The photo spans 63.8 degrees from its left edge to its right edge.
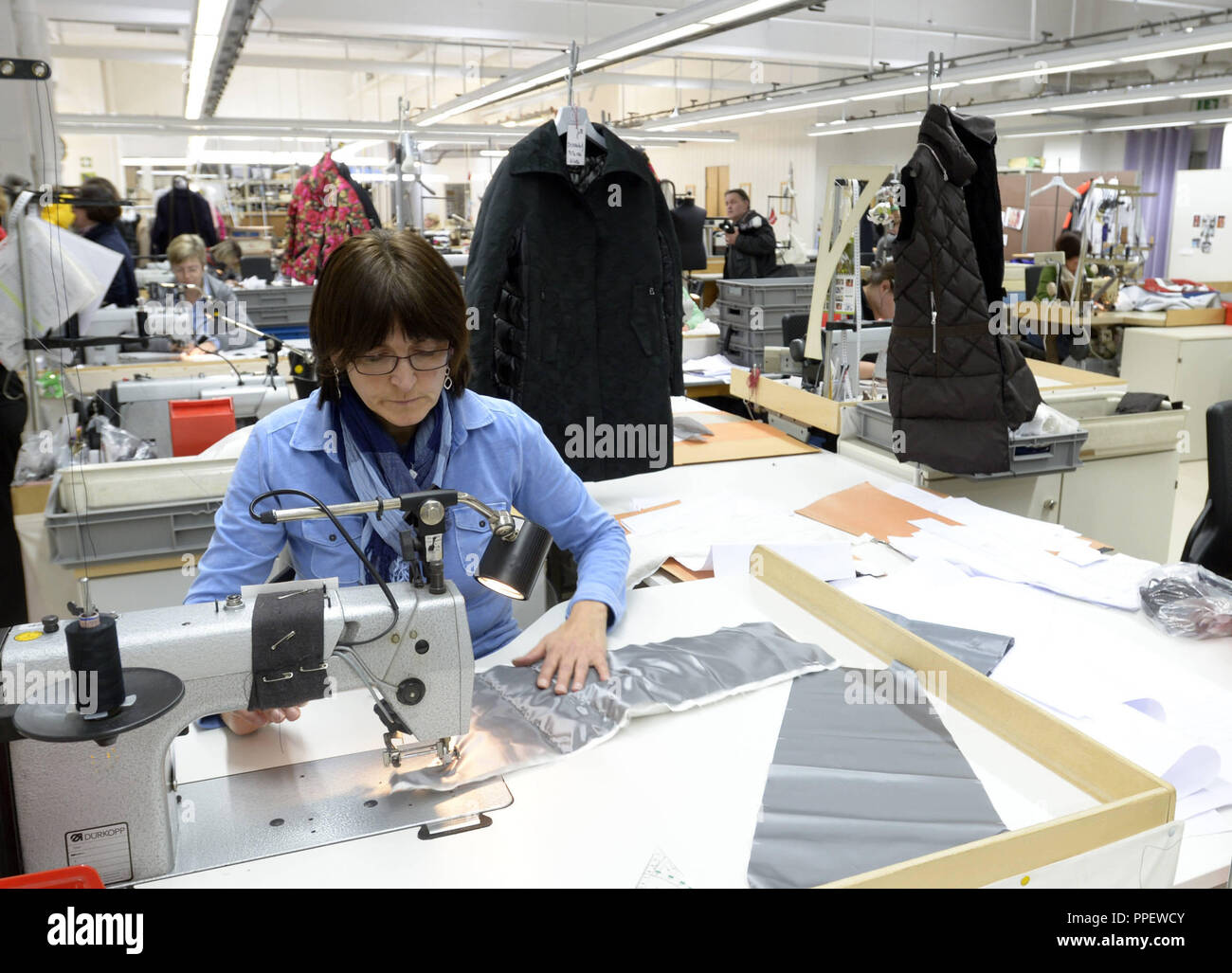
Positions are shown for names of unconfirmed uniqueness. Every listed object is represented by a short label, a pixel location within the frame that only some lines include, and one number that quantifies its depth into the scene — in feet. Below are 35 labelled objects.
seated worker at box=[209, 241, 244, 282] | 22.67
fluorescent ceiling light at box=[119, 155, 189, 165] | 40.93
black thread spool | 3.11
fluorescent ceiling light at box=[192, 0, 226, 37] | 15.69
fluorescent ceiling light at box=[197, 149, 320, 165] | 38.24
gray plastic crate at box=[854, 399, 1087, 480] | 9.43
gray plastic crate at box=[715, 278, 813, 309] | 15.21
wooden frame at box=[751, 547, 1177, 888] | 3.21
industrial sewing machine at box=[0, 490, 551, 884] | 3.19
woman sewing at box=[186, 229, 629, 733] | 4.77
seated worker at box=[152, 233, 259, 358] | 14.39
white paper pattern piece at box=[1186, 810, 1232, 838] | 3.92
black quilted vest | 8.72
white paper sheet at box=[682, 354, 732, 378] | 15.34
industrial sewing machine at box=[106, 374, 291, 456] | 9.46
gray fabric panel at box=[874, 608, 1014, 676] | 5.31
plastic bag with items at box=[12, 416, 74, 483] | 7.58
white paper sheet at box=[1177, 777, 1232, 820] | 4.03
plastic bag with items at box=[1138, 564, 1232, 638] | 5.75
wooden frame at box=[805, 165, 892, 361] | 10.39
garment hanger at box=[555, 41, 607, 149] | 8.70
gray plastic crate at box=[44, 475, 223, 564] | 7.75
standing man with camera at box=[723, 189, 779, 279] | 20.81
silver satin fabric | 4.22
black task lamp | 4.09
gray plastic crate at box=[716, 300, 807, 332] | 15.44
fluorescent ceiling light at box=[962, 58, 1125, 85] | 17.61
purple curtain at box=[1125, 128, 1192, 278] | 40.40
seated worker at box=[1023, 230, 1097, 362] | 22.12
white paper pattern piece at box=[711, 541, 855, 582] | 6.67
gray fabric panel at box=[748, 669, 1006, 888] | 3.51
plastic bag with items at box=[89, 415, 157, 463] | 8.63
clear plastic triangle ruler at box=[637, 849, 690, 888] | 3.39
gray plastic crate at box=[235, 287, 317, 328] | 20.86
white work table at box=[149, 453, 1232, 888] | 3.51
